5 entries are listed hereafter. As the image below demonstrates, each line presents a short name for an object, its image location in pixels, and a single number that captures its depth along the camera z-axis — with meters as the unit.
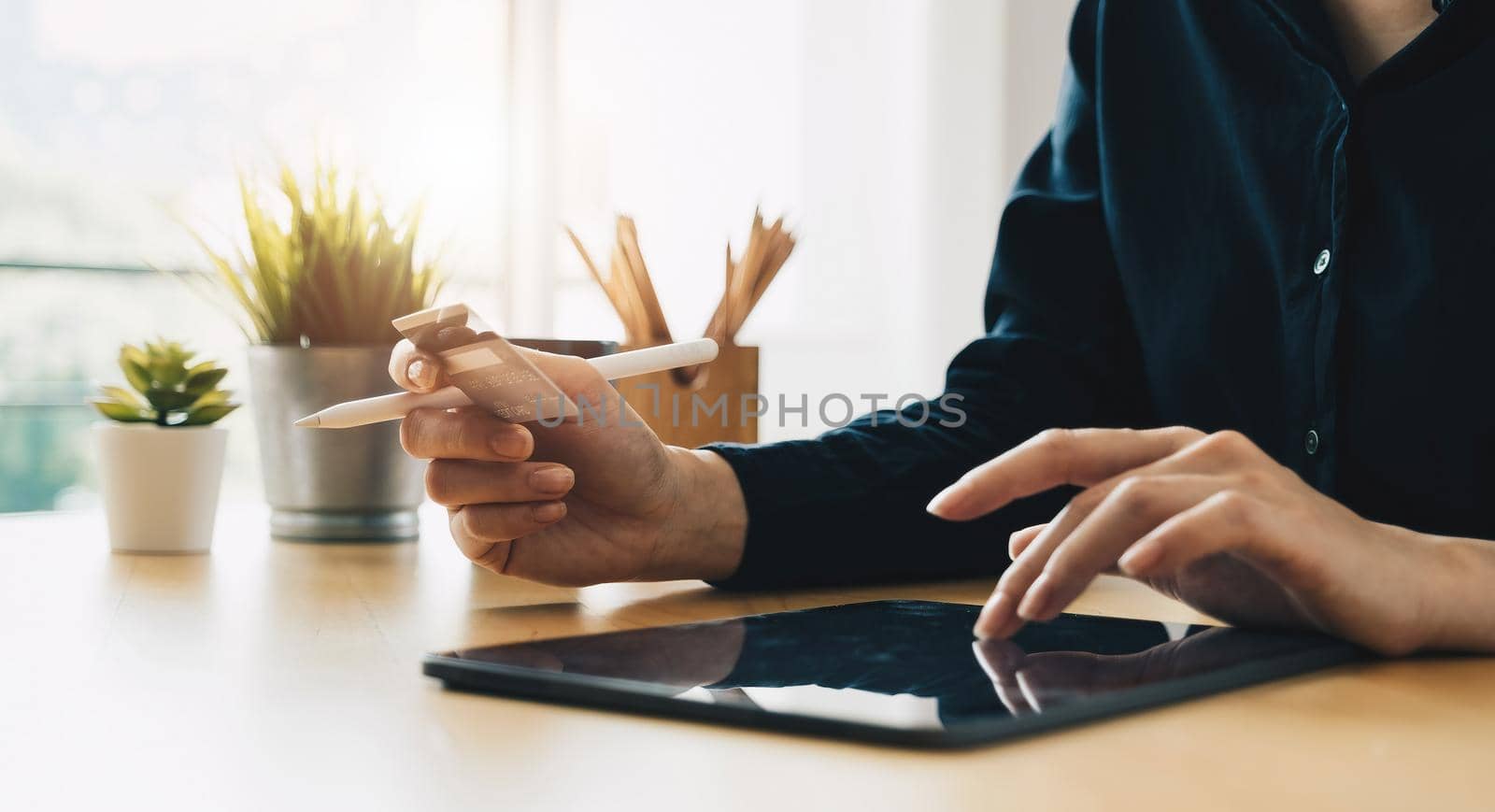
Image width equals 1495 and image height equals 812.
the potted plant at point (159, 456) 1.08
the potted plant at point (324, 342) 1.14
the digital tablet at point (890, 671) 0.45
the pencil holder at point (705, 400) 1.20
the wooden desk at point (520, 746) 0.38
